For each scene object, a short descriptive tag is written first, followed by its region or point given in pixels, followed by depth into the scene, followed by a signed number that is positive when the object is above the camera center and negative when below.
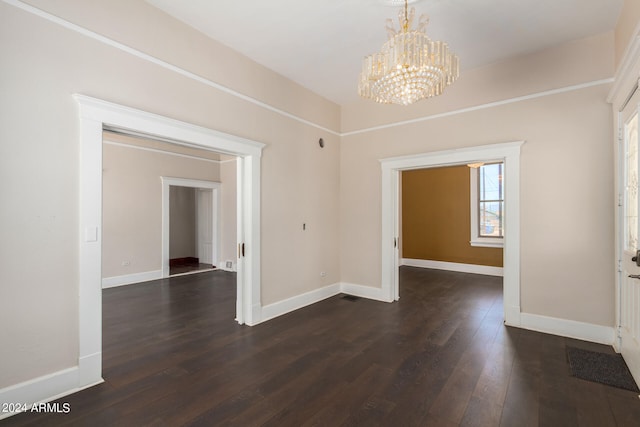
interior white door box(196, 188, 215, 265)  8.20 -0.34
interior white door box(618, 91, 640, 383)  2.37 -0.23
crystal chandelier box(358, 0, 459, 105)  2.25 +1.15
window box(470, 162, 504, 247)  6.90 +0.26
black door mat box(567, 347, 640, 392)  2.41 -1.38
